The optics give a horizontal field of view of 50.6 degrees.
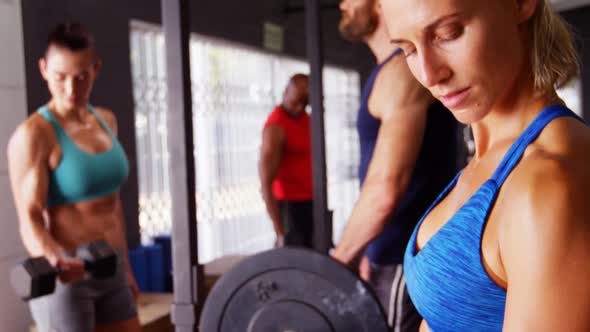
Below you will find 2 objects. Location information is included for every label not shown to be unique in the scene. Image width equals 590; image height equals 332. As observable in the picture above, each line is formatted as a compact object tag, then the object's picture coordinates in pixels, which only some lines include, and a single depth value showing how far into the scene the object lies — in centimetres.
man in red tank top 264
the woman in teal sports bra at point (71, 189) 150
